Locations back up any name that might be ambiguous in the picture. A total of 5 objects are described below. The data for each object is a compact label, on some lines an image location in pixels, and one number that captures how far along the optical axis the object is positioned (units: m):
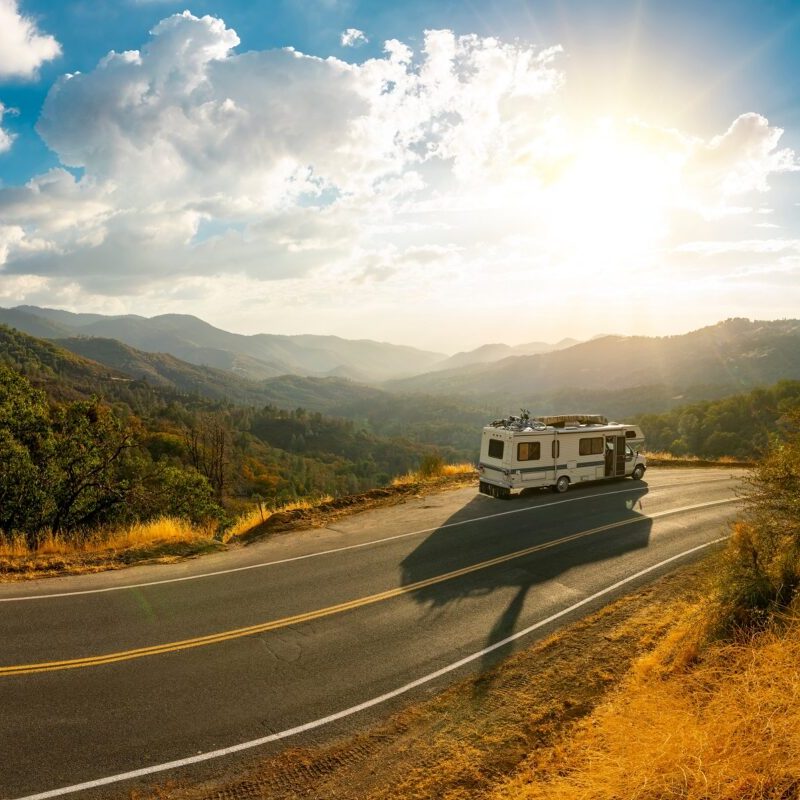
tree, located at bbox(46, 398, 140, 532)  23.47
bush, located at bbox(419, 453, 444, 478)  27.11
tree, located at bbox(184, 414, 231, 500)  52.08
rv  21.52
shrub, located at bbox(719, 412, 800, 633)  8.66
